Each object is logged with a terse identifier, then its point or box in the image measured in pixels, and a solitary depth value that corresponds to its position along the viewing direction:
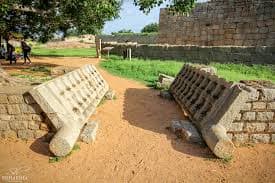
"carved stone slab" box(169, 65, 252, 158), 3.35
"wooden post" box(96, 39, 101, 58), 13.86
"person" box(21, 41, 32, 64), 11.70
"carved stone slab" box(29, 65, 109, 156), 3.30
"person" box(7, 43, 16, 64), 11.85
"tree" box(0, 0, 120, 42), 6.53
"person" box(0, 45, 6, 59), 13.78
